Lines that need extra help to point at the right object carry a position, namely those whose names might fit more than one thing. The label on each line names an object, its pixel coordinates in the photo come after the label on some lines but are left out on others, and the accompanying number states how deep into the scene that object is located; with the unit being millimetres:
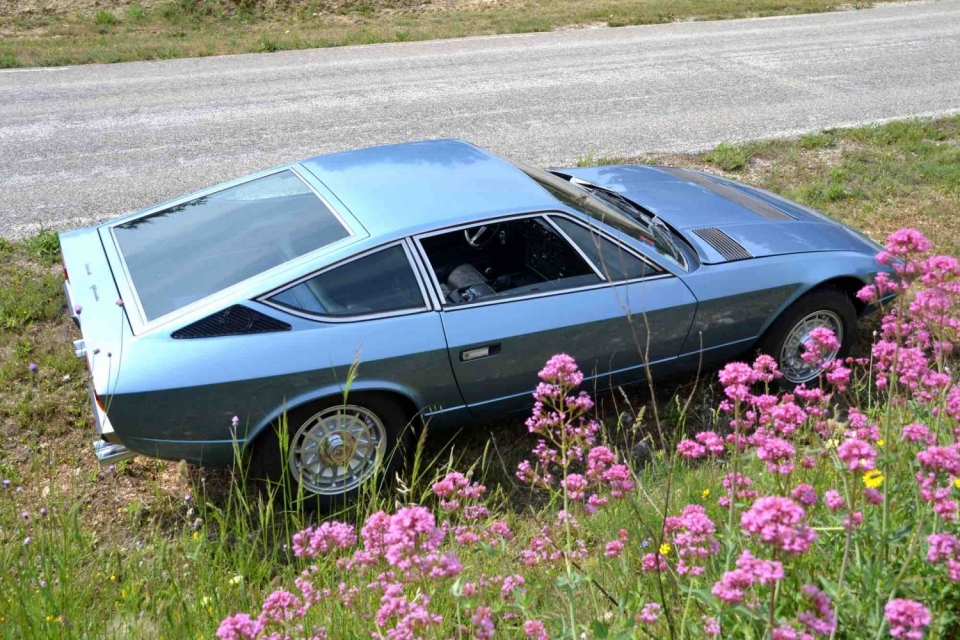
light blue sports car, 3914
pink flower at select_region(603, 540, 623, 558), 2490
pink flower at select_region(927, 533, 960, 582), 1847
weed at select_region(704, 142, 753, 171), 8797
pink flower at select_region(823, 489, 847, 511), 2158
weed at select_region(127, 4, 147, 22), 15070
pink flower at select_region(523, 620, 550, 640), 2115
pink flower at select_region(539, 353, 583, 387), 2504
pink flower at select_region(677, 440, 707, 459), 2514
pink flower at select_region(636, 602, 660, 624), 2137
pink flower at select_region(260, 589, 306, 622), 2227
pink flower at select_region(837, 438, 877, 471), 1844
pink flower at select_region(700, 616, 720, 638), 2041
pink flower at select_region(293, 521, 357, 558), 2441
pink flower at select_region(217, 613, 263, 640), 1993
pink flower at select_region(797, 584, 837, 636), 1817
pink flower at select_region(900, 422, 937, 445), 2387
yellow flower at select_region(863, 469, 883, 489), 2613
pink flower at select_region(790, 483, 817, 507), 2074
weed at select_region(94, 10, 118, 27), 14758
